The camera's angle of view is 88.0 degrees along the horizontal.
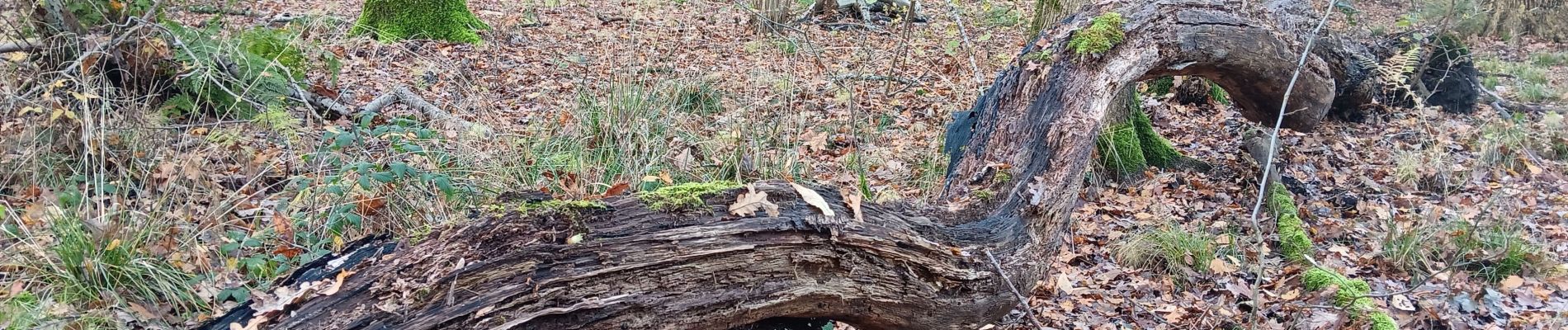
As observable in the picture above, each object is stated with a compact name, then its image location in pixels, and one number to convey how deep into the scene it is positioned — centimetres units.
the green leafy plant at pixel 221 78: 464
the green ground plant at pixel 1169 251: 405
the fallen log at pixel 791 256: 213
